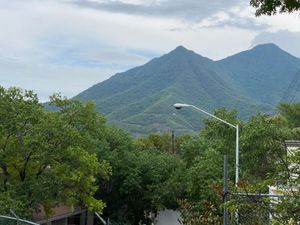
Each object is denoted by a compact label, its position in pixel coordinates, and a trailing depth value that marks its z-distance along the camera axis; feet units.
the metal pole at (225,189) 22.09
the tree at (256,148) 81.46
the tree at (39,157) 70.69
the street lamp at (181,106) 64.37
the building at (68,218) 89.61
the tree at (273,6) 16.52
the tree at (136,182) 106.93
